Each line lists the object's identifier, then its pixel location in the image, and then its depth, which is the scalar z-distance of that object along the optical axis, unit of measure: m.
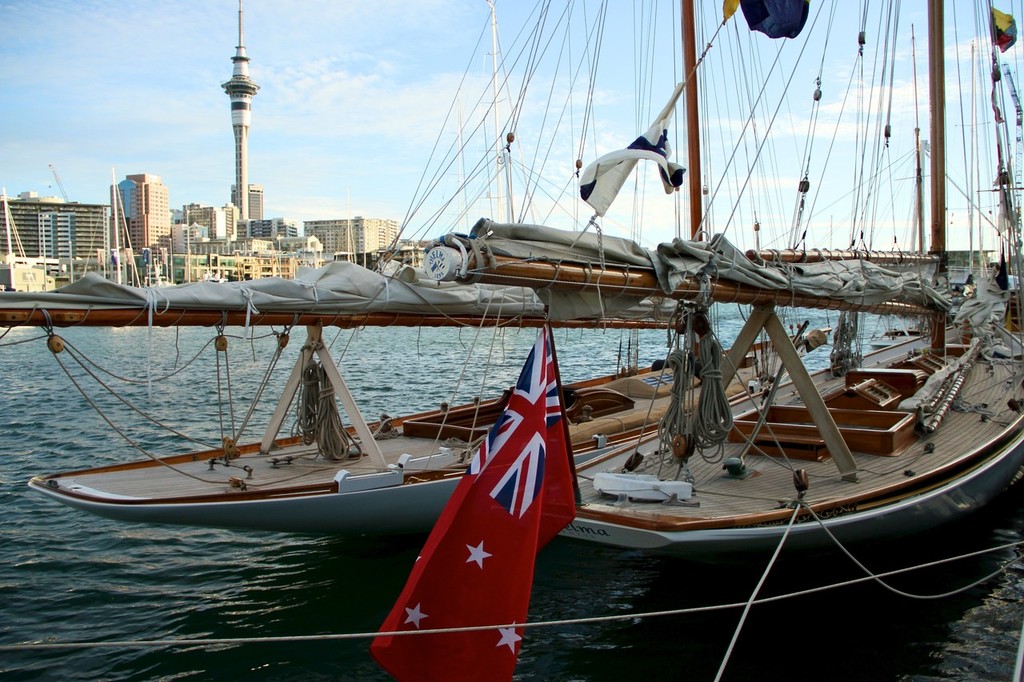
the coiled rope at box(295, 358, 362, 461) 11.16
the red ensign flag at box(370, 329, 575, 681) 5.70
